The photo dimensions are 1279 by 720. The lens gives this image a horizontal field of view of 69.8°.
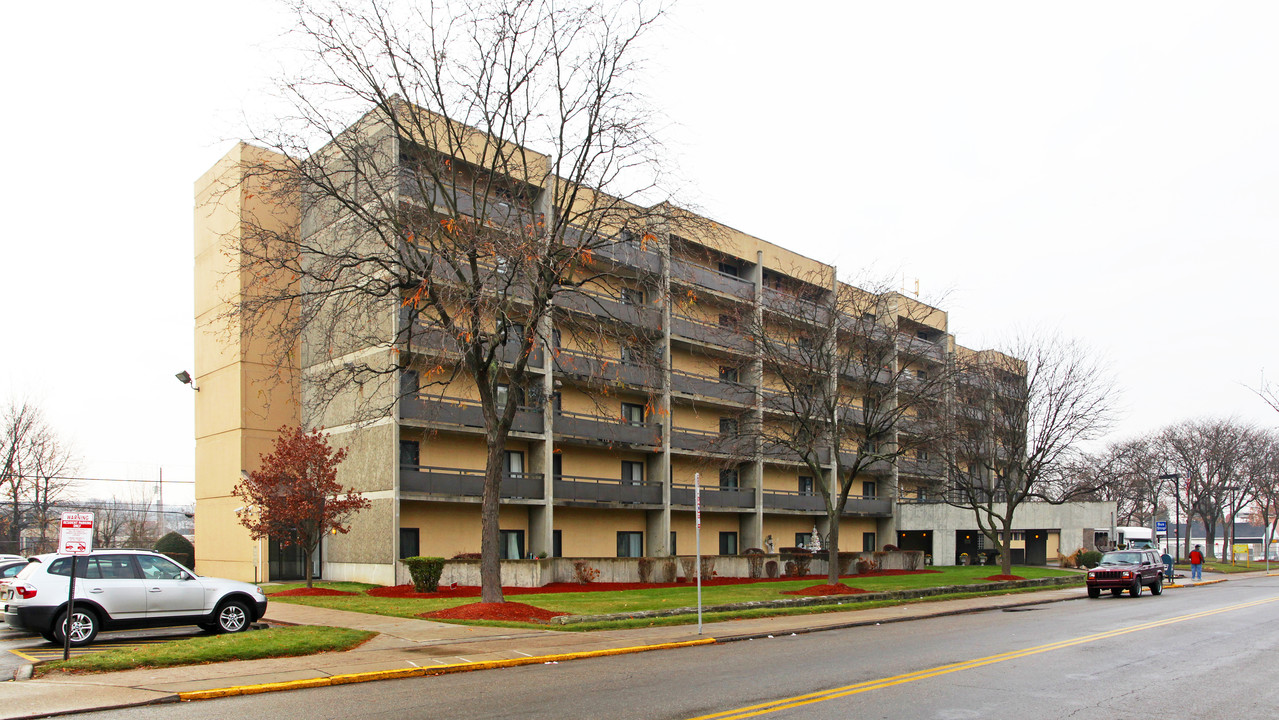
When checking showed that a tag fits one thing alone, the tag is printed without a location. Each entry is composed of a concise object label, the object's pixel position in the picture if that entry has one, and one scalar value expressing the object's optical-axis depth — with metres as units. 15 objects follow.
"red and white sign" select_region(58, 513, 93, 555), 12.98
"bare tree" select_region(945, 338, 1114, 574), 41.84
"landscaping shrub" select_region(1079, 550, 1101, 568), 50.28
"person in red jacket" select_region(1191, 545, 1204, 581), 43.66
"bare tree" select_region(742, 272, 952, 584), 32.66
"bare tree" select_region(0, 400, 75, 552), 49.97
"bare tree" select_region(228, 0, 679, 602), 19.69
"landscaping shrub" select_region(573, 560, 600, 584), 34.69
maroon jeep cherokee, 31.05
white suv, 15.36
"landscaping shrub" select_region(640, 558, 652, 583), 36.59
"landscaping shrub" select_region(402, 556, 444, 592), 28.09
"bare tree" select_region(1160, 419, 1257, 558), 67.75
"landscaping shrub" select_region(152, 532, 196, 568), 43.59
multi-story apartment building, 34.44
